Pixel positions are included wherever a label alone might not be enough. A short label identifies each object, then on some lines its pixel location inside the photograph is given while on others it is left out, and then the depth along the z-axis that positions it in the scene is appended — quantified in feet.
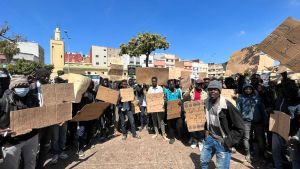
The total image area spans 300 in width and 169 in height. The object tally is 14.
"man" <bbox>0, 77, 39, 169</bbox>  6.64
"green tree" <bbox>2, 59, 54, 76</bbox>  68.53
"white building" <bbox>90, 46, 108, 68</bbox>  167.45
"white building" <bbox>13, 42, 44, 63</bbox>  156.70
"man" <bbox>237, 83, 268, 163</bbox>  10.77
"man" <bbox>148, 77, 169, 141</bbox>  14.29
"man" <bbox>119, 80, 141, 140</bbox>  14.39
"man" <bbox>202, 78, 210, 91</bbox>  14.03
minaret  128.56
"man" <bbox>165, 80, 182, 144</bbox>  13.70
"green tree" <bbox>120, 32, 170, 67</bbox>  73.61
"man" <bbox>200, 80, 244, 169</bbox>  7.13
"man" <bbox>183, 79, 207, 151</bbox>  13.04
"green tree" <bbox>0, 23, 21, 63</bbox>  76.44
